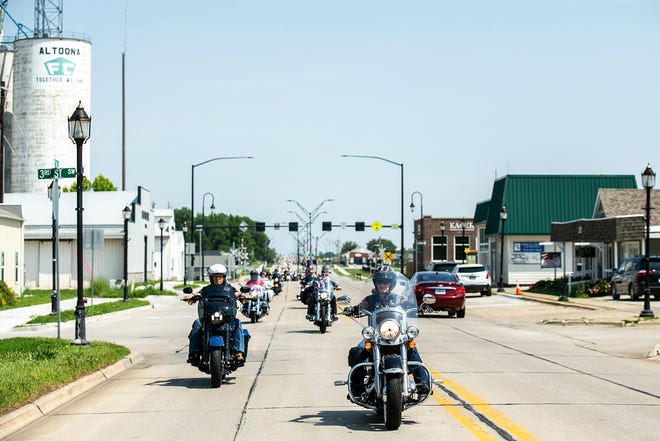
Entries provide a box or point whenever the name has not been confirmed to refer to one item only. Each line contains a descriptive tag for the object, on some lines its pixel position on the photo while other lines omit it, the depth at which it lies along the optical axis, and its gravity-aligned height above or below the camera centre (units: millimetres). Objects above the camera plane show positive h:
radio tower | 99438 +24596
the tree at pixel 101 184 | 110188 +8165
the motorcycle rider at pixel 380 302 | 10562 -546
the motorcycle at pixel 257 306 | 30242 -1706
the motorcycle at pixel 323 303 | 25297 -1326
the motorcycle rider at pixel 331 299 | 25734 -1196
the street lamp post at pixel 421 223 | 91988 +3414
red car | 32438 -1219
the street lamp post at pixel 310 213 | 104362 +4749
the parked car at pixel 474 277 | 51344 -1297
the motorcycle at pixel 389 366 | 9945 -1201
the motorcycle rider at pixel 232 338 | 14469 -1238
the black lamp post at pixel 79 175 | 18859 +1587
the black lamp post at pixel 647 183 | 30297 +2180
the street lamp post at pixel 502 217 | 56312 +2089
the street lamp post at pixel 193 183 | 69438 +5211
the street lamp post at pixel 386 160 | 67300 +6548
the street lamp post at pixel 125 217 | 43912 +1809
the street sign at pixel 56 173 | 19250 +1655
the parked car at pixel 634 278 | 38938 -1092
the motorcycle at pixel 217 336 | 14078 -1217
